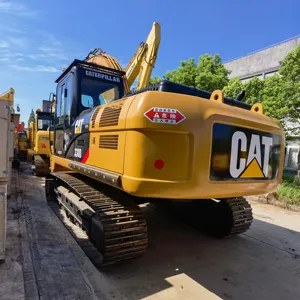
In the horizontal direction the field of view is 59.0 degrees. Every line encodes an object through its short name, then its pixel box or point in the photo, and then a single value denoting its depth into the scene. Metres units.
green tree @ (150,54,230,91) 13.21
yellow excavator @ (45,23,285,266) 2.37
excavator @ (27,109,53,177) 10.12
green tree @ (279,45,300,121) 8.68
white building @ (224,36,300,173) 14.96
